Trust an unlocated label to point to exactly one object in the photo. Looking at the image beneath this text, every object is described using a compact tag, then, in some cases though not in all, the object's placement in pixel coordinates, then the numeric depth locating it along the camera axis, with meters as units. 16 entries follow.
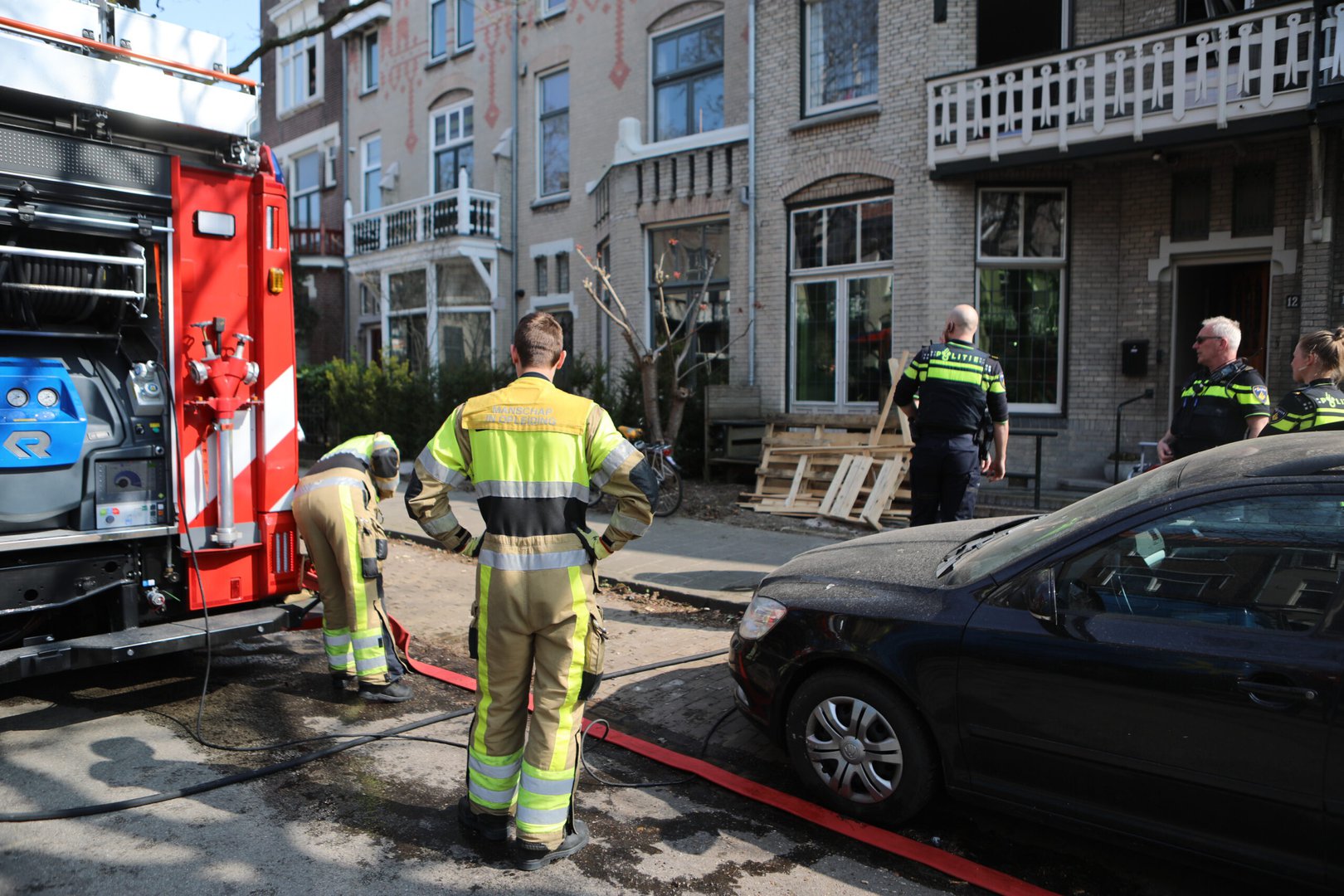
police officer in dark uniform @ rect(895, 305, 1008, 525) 6.15
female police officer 4.81
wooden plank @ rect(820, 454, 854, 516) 10.31
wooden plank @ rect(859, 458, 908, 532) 9.95
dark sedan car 2.86
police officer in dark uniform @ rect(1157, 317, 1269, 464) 5.40
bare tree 11.27
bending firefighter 4.93
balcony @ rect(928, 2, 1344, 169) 9.46
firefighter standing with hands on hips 3.35
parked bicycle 10.75
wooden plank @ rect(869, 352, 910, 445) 10.70
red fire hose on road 3.30
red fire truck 4.29
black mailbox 11.29
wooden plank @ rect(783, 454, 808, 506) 10.79
